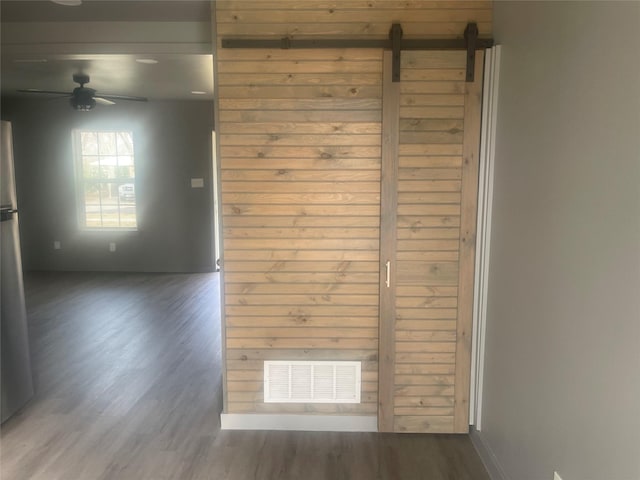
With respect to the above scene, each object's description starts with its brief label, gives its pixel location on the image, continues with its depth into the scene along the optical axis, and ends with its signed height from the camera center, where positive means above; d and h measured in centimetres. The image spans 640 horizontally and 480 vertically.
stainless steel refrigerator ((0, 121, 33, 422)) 268 -73
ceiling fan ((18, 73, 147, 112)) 476 +90
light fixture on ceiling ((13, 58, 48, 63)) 389 +106
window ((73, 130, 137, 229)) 663 +5
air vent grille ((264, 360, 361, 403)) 258 -112
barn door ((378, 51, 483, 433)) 235 -30
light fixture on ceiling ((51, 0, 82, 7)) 258 +102
